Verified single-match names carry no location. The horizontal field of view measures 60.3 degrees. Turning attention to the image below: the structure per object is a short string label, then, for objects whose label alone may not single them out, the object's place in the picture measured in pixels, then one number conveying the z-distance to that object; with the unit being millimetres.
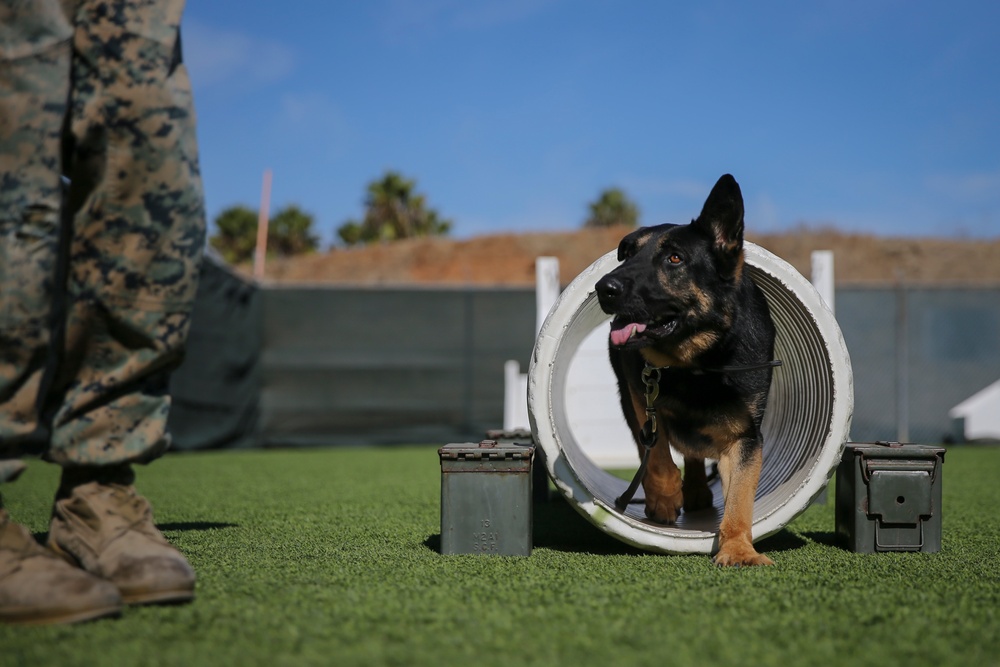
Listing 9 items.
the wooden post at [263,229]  17225
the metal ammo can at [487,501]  2832
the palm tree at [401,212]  38625
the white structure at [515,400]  7535
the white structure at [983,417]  10141
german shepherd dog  2709
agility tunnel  2766
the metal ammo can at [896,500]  2988
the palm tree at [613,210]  40469
